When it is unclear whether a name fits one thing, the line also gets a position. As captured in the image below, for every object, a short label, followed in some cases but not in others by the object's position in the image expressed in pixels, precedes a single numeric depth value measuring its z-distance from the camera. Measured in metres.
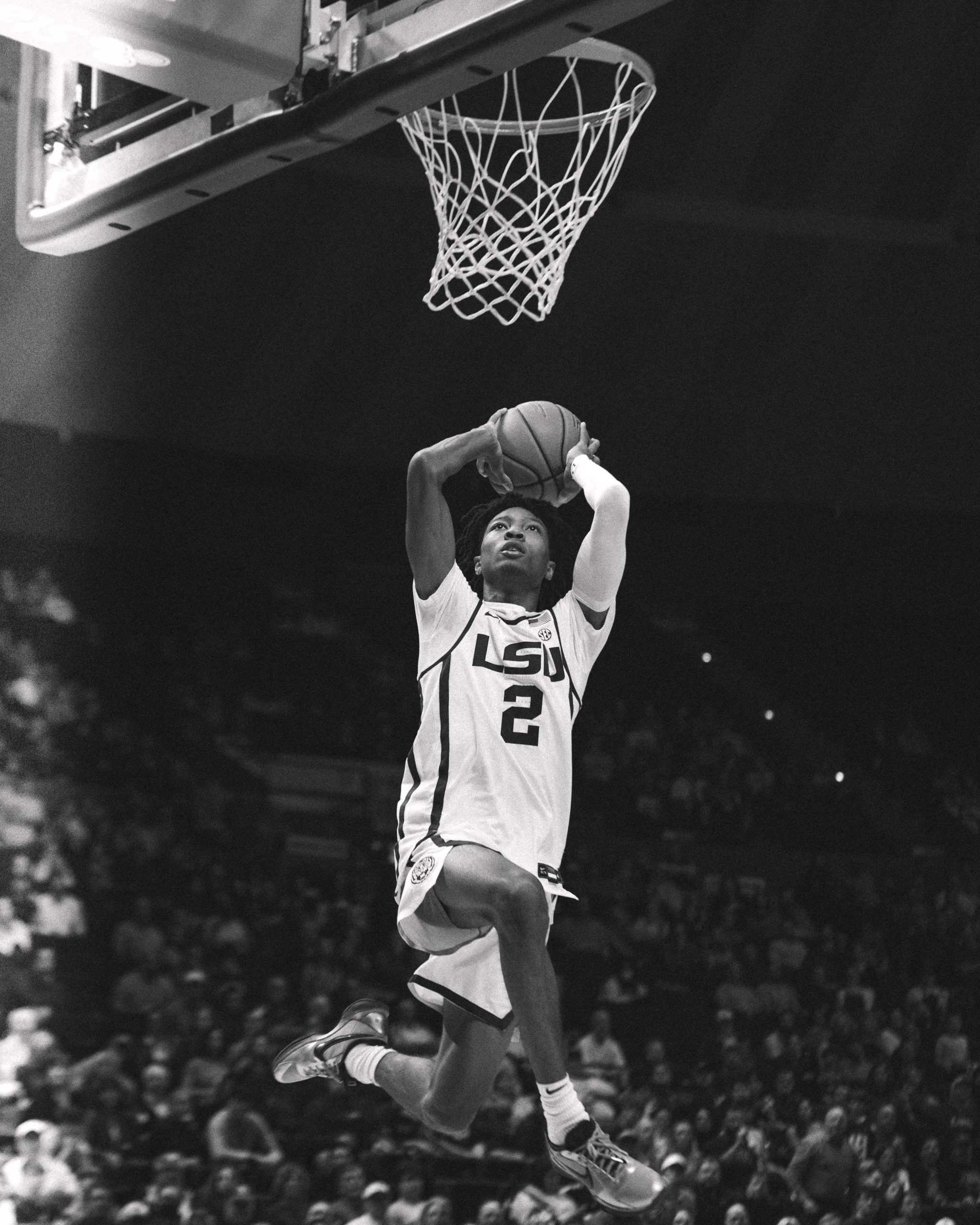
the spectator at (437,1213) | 10.30
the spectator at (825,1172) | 12.03
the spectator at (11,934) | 12.64
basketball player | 5.39
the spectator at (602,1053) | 12.84
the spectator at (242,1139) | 10.68
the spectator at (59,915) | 12.80
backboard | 5.00
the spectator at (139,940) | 12.74
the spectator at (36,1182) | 9.73
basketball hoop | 6.30
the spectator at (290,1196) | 10.16
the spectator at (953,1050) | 14.16
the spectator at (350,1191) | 10.27
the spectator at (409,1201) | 10.34
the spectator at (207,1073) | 11.02
